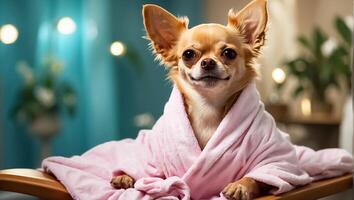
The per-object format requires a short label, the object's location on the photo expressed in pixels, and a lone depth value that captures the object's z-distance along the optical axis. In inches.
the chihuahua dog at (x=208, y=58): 32.2
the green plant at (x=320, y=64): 85.9
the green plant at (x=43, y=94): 83.5
